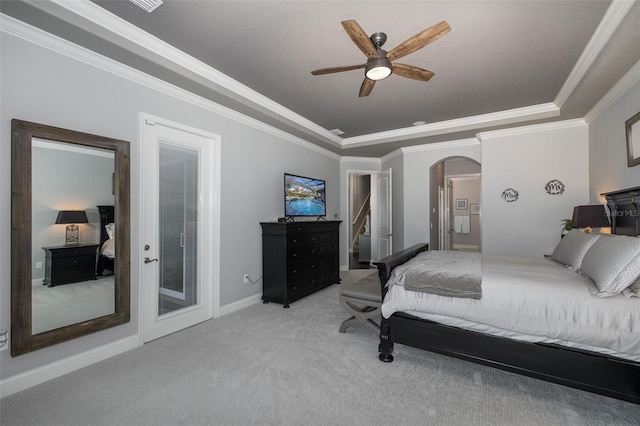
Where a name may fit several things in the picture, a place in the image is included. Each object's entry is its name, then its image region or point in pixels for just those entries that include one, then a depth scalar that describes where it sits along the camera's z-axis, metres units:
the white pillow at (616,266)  1.76
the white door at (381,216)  6.03
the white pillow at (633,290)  1.73
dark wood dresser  3.87
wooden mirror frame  1.95
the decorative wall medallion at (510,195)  4.47
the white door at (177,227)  2.81
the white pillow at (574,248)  2.38
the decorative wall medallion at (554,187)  4.16
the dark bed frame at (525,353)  1.71
